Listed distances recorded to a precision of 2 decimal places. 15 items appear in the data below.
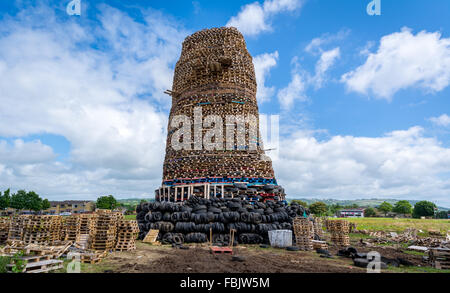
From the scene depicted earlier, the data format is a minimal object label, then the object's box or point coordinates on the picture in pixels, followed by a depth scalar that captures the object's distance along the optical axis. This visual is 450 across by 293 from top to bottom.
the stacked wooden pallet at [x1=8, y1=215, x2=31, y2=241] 12.88
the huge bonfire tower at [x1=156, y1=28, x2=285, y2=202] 19.16
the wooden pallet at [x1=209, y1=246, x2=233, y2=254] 12.26
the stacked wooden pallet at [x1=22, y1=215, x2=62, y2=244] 12.62
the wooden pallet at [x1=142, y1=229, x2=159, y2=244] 15.28
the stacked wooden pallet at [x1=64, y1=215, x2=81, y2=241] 12.82
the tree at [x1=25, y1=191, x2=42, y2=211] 53.44
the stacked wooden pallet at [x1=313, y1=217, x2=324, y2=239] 17.69
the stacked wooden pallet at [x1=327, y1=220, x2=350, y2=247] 16.52
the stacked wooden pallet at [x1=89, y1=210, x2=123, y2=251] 12.45
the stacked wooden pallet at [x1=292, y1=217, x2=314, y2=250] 13.78
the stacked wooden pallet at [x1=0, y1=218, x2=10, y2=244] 14.07
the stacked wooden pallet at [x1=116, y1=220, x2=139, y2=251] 12.90
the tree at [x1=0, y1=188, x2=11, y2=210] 51.00
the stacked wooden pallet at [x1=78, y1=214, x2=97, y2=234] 12.72
